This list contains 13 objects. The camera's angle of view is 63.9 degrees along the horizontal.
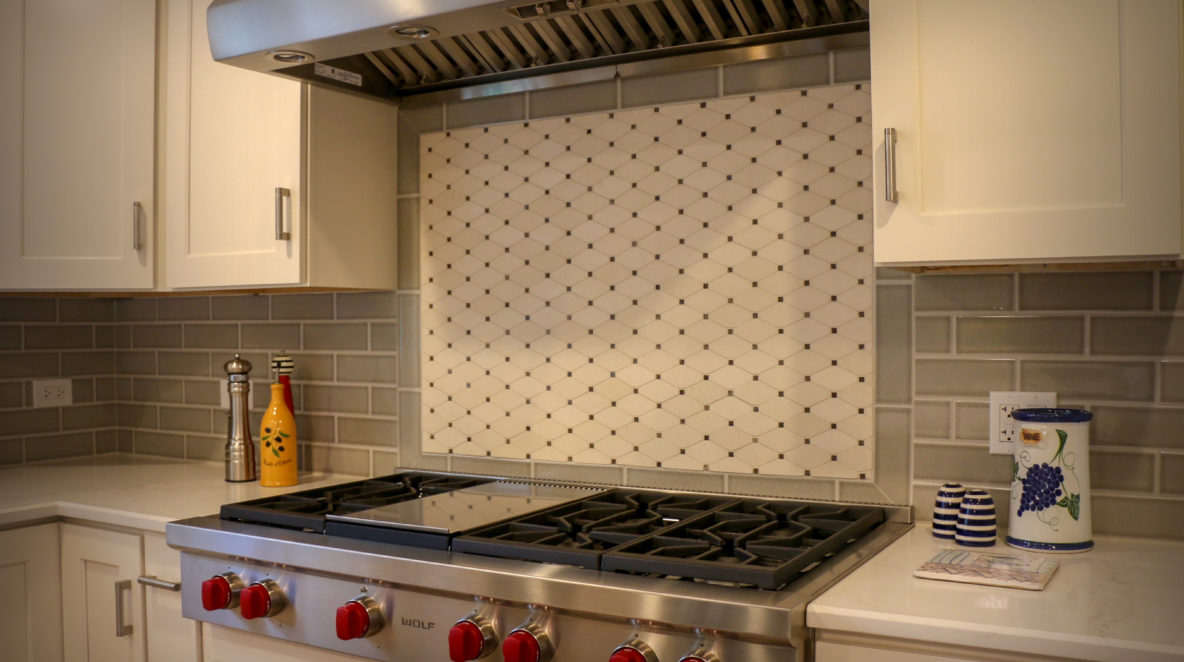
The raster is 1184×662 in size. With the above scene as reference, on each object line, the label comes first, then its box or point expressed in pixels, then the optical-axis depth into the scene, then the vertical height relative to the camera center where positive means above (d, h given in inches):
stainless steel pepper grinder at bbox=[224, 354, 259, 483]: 93.4 -10.0
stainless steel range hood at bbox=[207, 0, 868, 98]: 63.6 +23.0
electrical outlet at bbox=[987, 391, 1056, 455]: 66.7 -6.2
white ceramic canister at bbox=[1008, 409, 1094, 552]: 60.2 -9.9
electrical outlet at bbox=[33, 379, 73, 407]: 110.5 -7.6
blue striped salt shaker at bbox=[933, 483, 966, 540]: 64.1 -12.5
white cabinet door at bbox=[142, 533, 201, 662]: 75.5 -23.5
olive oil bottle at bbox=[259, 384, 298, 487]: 89.4 -11.4
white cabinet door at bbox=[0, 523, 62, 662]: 81.5 -23.2
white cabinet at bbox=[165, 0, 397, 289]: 84.0 +13.8
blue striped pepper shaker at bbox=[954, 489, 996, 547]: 62.2 -12.9
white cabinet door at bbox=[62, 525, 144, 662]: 79.9 -23.2
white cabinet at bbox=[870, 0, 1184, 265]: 52.8 +11.5
